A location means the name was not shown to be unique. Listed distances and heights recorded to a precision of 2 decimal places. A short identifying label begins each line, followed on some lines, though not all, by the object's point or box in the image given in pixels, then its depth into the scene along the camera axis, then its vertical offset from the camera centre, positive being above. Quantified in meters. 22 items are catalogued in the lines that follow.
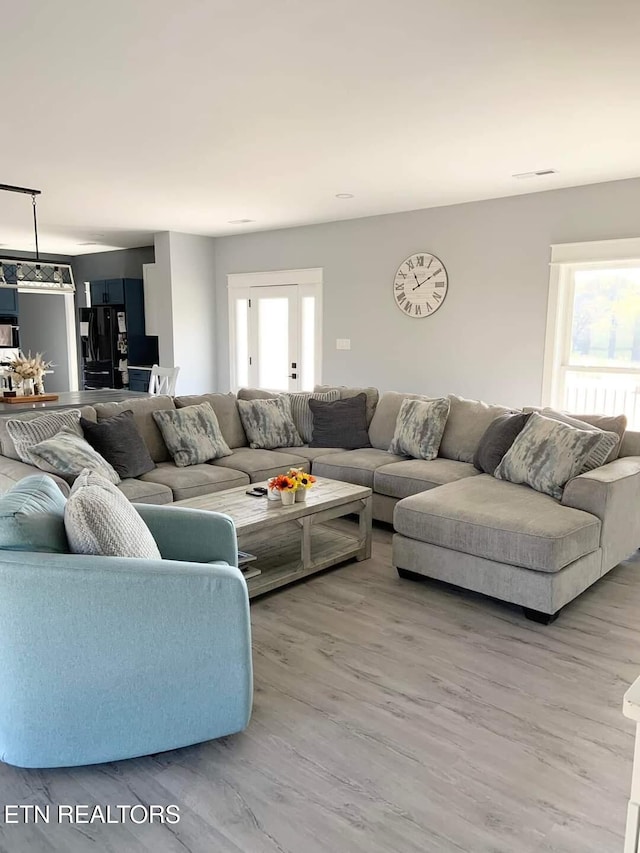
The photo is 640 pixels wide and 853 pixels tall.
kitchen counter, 4.84 -0.59
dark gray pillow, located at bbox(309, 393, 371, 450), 5.05 -0.75
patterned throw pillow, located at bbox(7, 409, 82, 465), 3.62 -0.59
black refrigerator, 9.12 -0.26
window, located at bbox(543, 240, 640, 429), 5.14 +0.02
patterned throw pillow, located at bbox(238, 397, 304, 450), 4.97 -0.75
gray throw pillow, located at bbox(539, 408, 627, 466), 3.54 -0.57
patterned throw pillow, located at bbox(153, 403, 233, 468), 4.41 -0.74
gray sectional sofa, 3.05 -0.97
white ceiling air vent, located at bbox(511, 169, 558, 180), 4.69 +1.19
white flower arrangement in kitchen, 5.26 -0.37
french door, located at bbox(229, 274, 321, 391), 7.55 -0.06
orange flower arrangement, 3.42 -0.83
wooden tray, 5.11 -0.57
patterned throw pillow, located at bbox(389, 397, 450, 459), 4.59 -0.72
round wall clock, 6.22 +0.46
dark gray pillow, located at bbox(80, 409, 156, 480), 3.97 -0.73
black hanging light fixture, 5.34 +0.46
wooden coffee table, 3.29 -1.08
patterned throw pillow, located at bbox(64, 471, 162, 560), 1.97 -0.63
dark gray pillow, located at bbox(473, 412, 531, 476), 4.05 -0.70
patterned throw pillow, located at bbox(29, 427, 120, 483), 3.48 -0.71
